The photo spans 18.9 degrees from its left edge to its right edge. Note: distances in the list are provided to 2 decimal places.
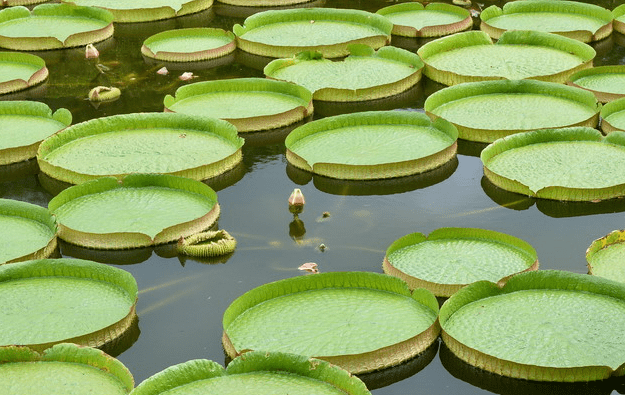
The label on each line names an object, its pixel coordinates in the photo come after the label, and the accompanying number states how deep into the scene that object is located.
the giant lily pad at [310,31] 16.99
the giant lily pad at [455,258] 9.53
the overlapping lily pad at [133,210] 10.76
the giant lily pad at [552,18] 17.48
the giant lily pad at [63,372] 8.14
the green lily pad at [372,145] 12.18
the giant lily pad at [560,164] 11.49
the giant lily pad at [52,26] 17.96
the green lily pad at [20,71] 15.88
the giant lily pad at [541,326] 8.26
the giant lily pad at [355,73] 14.84
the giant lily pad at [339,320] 8.54
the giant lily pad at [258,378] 7.92
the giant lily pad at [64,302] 8.94
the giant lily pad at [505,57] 15.26
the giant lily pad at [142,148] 12.44
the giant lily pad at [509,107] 13.31
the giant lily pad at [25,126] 13.20
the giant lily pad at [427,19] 17.81
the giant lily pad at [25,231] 10.46
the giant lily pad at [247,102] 13.86
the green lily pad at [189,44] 16.96
